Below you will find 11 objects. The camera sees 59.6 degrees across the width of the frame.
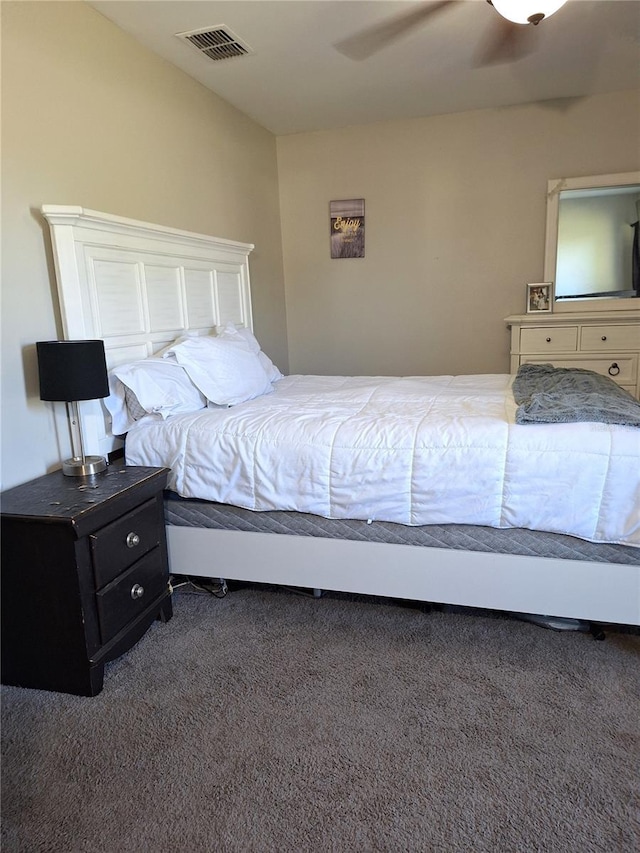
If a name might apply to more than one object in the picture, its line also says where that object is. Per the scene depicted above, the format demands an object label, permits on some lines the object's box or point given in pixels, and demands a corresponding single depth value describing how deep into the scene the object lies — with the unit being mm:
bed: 1721
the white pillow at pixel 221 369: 2484
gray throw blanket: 1789
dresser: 3504
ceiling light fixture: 1922
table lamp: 1872
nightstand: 1642
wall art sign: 4137
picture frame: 3830
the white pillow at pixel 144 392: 2227
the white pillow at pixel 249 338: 3006
